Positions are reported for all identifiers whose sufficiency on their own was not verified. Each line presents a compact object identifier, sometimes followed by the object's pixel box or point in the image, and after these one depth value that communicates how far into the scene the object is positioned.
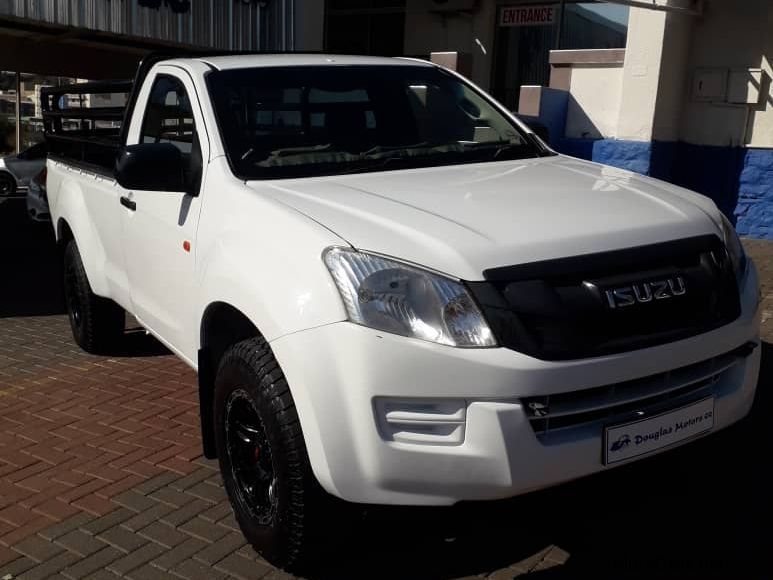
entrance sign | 13.90
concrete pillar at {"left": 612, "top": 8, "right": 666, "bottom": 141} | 10.04
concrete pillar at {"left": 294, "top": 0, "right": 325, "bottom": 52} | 14.59
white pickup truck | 2.54
